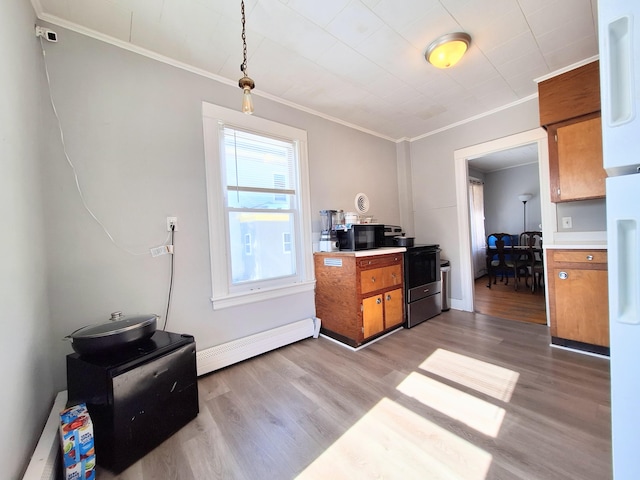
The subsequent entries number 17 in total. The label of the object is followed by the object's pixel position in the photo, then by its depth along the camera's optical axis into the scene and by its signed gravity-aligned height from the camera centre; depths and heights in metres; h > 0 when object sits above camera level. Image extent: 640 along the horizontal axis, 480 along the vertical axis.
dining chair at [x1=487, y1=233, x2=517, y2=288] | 4.76 -0.58
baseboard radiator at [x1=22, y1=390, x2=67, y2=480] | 1.03 -0.89
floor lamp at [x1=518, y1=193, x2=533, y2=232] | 5.50 +0.47
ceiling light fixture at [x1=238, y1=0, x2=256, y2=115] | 1.37 +0.82
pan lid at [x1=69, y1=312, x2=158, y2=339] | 1.32 -0.44
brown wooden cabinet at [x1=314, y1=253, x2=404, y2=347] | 2.49 -0.64
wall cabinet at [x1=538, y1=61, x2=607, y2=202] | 2.21 +0.85
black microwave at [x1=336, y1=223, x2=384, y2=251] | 2.70 -0.02
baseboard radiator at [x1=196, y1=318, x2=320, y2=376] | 2.10 -0.98
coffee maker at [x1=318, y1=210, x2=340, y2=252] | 2.85 +0.04
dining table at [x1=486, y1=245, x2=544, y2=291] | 4.27 -0.45
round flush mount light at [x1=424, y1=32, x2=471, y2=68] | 1.89 +1.41
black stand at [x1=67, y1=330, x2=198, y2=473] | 1.24 -0.79
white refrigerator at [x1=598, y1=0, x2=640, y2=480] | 0.59 +0.01
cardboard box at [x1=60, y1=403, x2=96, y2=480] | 1.14 -0.91
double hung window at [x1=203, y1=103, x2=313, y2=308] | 2.22 +0.32
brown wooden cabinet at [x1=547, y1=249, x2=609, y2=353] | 2.09 -0.65
